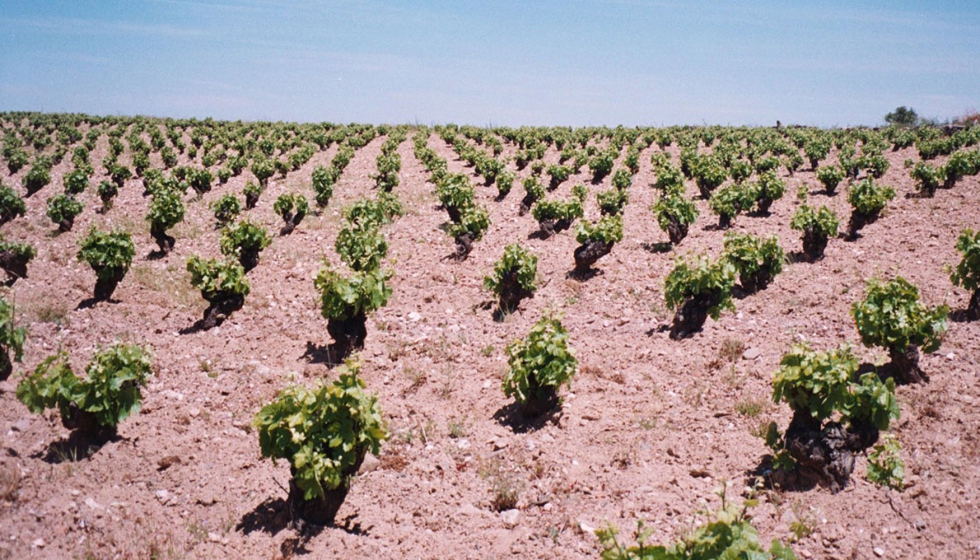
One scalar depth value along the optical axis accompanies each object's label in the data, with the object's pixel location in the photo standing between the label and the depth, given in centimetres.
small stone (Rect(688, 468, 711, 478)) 721
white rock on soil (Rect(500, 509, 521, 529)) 666
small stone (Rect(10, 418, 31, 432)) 824
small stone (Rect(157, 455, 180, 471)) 772
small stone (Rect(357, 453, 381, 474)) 766
